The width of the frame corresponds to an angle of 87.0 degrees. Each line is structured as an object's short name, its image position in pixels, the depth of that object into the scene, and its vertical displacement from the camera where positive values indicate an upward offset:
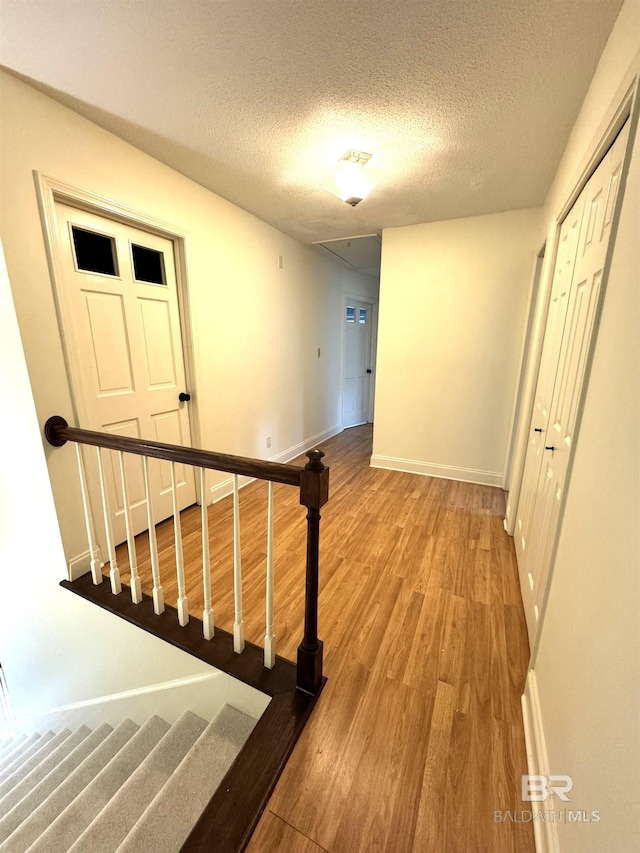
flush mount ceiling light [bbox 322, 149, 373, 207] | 2.00 +0.99
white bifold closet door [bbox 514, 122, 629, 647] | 1.18 -0.09
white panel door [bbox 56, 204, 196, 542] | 1.90 +0.03
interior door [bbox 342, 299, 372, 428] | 5.38 -0.29
